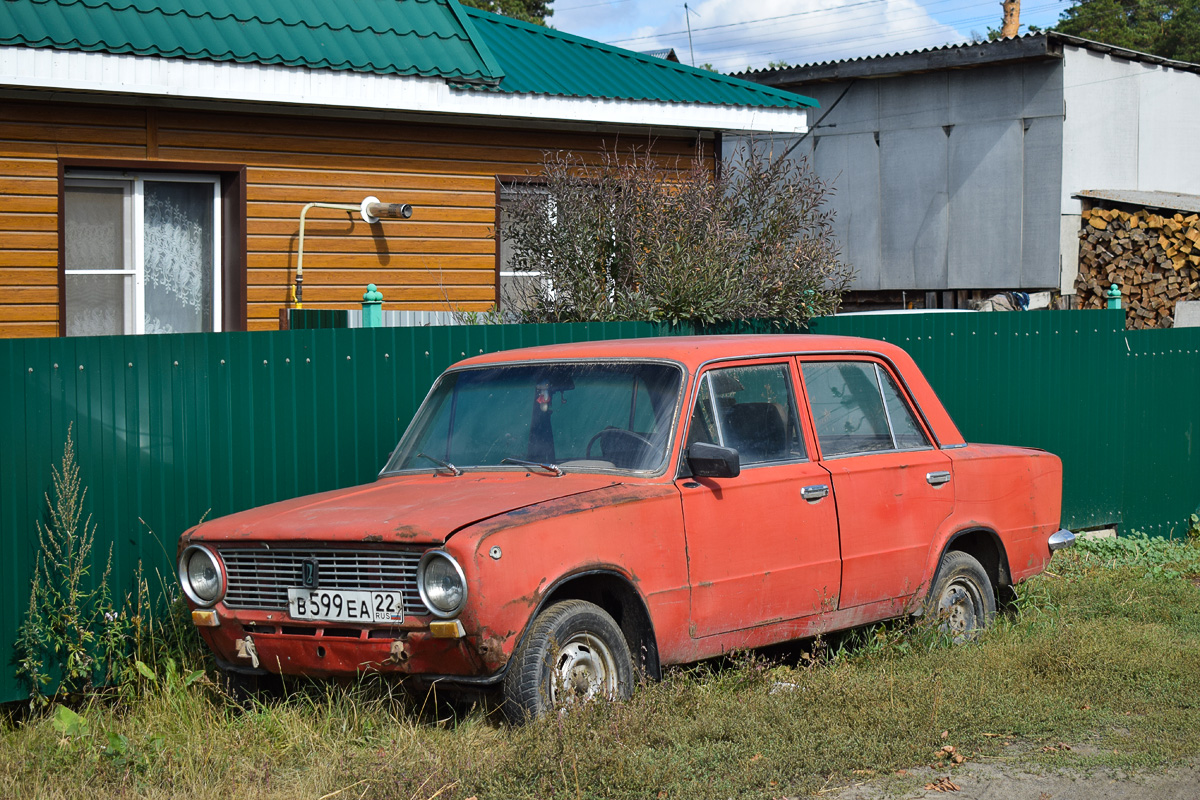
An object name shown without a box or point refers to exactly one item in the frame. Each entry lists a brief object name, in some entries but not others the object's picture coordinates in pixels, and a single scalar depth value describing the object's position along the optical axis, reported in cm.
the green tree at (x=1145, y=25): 5294
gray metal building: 1900
